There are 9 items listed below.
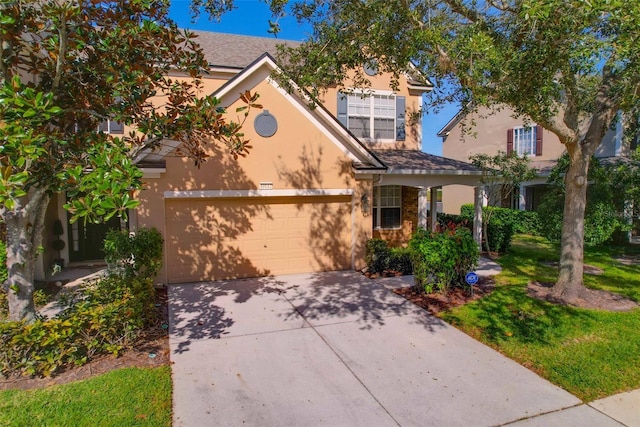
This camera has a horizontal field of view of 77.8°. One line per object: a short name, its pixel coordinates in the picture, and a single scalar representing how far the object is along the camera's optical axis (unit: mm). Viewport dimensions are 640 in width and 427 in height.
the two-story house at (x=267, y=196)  10312
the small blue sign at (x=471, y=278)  8836
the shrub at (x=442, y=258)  9180
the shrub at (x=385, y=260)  11672
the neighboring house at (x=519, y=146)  19781
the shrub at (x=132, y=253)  8984
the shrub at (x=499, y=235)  15352
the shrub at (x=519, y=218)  20516
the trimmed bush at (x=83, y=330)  5211
